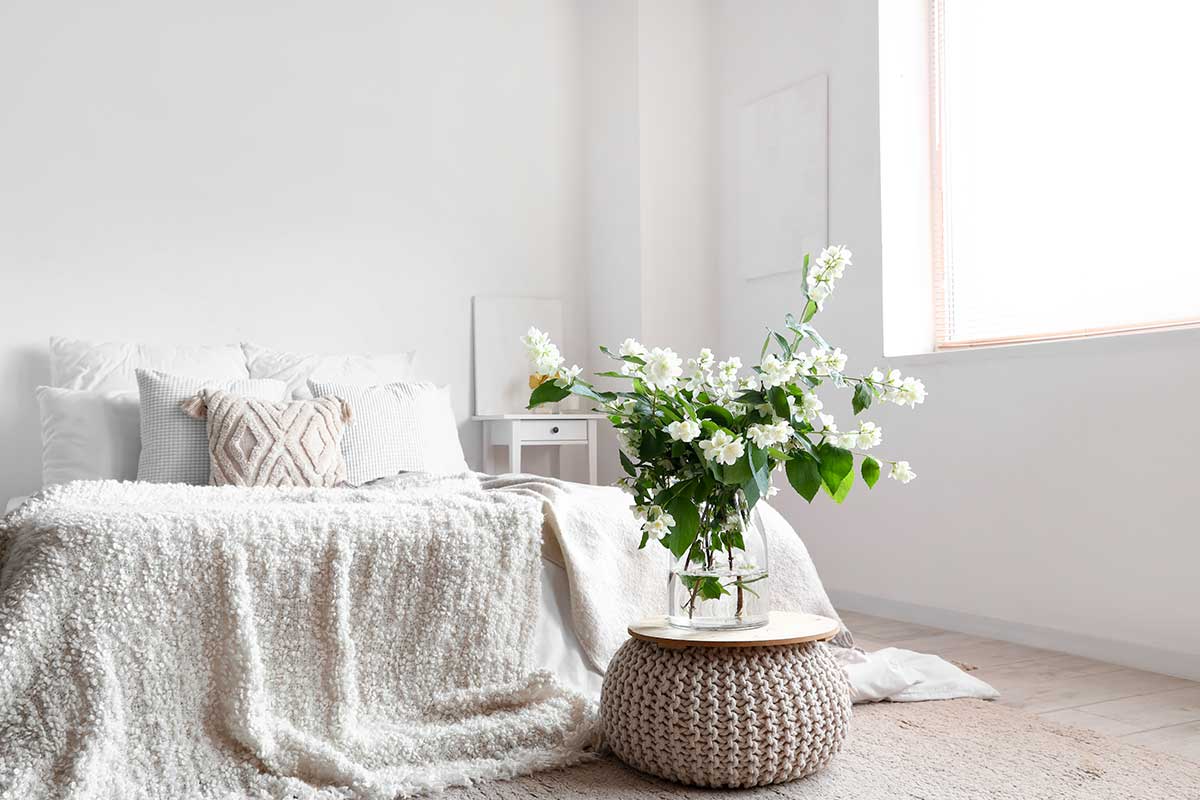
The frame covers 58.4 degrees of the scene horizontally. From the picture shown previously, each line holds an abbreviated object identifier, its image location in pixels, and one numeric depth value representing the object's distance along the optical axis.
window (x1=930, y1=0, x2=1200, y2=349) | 3.09
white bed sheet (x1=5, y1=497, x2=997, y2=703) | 2.41
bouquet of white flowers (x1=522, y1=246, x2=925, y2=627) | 1.85
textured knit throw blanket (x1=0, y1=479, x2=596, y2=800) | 1.87
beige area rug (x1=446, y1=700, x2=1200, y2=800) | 1.99
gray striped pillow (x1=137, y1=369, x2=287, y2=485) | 3.24
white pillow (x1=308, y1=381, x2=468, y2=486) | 3.47
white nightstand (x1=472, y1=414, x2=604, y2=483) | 4.51
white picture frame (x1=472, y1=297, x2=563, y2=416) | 4.77
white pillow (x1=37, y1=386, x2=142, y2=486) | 3.42
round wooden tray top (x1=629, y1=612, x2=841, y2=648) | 1.95
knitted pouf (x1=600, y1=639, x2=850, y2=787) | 1.94
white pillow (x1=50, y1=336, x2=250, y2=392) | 3.71
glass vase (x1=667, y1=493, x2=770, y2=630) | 1.98
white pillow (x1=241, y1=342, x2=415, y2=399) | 3.98
